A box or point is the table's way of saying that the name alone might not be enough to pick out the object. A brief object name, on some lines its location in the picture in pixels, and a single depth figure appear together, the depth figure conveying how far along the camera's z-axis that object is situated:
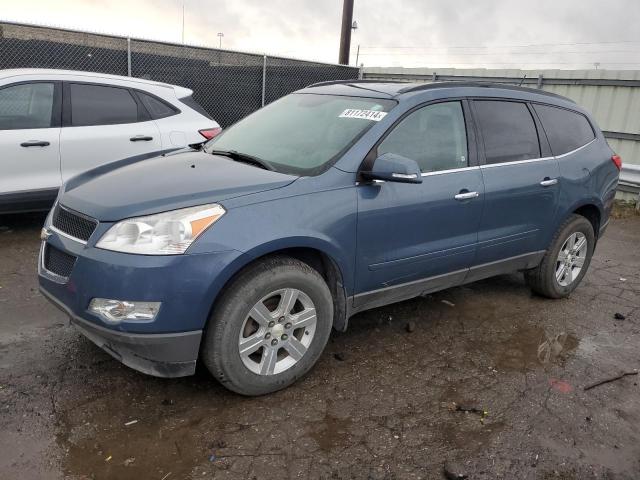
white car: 5.61
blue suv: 2.80
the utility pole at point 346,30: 15.74
